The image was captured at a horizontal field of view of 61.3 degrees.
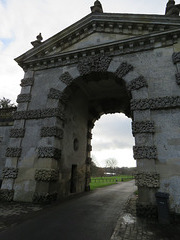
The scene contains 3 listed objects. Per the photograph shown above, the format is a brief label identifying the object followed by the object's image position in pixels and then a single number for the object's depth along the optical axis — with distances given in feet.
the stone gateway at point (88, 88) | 22.04
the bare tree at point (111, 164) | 313.36
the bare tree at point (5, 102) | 69.51
